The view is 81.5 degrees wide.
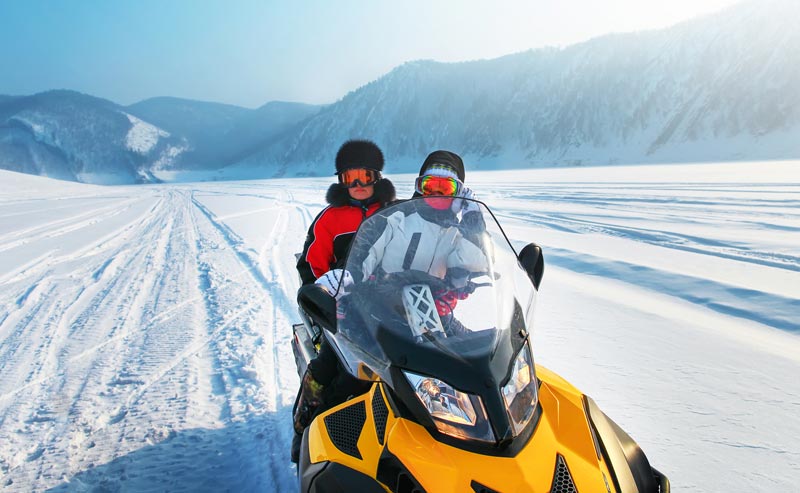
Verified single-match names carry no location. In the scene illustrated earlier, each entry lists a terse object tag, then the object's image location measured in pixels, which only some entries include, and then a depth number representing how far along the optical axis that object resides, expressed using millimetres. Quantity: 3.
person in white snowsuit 1930
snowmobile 1403
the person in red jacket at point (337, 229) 2490
